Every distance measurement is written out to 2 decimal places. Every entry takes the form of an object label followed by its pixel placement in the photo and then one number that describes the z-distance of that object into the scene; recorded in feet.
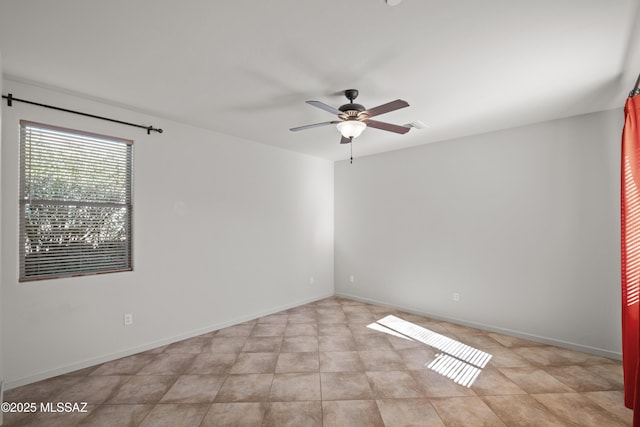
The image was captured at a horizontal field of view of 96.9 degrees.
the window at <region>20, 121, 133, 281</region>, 8.75
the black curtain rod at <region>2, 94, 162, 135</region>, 8.30
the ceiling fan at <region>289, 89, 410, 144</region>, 8.44
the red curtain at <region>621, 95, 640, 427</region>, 7.45
